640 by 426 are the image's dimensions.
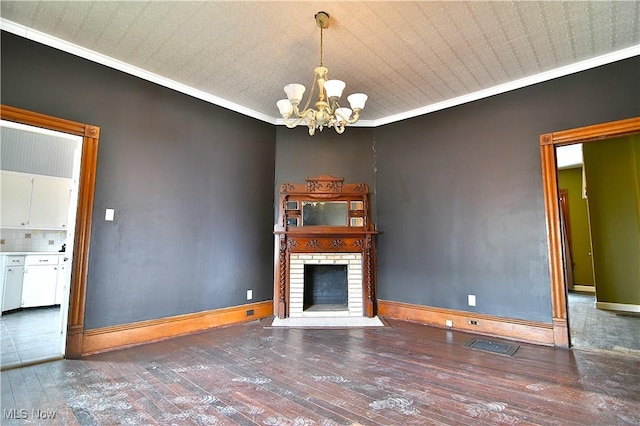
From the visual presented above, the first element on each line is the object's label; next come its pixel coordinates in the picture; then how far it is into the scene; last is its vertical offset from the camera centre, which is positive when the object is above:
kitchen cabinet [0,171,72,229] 4.95 +0.69
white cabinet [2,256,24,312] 4.40 -0.56
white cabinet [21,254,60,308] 4.64 -0.58
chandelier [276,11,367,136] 2.41 +1.13
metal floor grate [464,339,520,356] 2.98 -1.04
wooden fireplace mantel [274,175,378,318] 4.34 +0.20
